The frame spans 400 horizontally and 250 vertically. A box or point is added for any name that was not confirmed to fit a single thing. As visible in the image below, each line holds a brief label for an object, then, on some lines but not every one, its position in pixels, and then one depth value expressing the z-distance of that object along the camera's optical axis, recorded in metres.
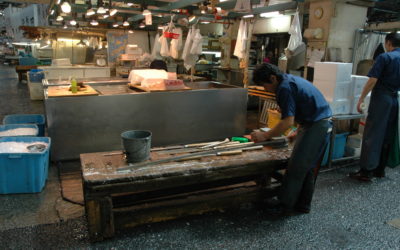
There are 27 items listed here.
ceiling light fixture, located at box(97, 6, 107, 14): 5.94
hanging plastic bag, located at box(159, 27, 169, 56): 7.72
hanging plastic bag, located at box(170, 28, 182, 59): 7.28
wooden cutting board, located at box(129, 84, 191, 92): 4.91
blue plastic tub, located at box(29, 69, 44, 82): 8.88
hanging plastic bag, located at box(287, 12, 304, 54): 5.39
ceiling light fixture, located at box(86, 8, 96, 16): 6.44
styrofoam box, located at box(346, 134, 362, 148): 4.68
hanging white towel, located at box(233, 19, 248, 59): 6.32
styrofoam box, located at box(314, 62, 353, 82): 4.20
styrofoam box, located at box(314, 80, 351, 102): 4.27
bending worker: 2.73
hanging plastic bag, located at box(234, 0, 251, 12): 4.88
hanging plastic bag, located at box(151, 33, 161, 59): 8.36
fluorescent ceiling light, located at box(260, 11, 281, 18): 7.01
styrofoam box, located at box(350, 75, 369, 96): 4.41
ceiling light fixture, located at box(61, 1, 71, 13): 5.55
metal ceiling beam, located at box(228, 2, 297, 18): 6.10
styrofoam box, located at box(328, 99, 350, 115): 4.30
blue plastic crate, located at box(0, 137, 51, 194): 3.28
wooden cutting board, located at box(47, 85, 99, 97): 4.33
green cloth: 4.04
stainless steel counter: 4.35
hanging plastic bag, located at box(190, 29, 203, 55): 6.76
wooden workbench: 2.49
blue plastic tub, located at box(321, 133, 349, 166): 4.45
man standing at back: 3.72
